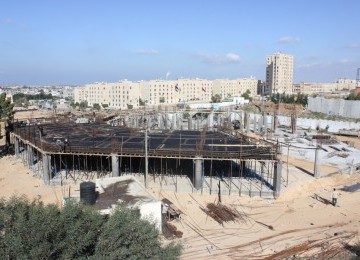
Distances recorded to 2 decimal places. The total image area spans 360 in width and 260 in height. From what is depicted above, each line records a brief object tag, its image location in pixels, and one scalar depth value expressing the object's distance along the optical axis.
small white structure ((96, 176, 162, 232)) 14.59
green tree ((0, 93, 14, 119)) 30.74
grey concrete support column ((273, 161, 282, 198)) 20.00
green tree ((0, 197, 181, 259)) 7.52
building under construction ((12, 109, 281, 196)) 20.92
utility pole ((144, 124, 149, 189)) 19.49
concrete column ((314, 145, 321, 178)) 23.98
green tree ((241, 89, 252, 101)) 107.55
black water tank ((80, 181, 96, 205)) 14.74
